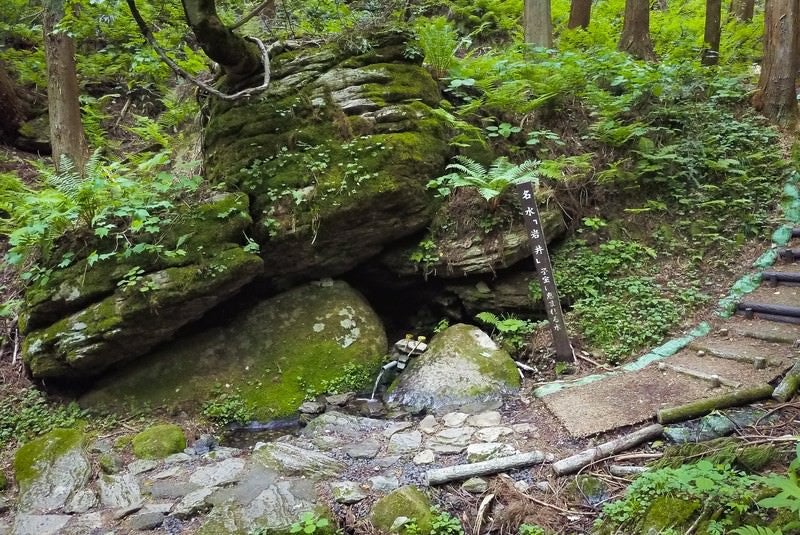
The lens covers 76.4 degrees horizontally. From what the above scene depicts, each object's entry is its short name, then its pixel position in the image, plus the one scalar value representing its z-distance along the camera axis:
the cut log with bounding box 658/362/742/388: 4.60
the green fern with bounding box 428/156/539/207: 6.32
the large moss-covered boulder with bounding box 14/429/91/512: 4.38
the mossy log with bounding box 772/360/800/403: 4.20
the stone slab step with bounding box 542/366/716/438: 4.36
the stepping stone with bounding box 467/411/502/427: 4.92
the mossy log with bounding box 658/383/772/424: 4.19
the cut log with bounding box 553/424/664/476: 3.88
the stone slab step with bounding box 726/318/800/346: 5.19
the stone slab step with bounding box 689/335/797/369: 4.86
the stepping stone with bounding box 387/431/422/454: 4.65
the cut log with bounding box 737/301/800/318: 5.48
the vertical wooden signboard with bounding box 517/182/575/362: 5.78
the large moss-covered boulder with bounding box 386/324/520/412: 5.50
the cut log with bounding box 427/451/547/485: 3.95
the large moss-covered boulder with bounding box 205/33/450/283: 6.56
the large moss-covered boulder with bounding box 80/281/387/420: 6.09
